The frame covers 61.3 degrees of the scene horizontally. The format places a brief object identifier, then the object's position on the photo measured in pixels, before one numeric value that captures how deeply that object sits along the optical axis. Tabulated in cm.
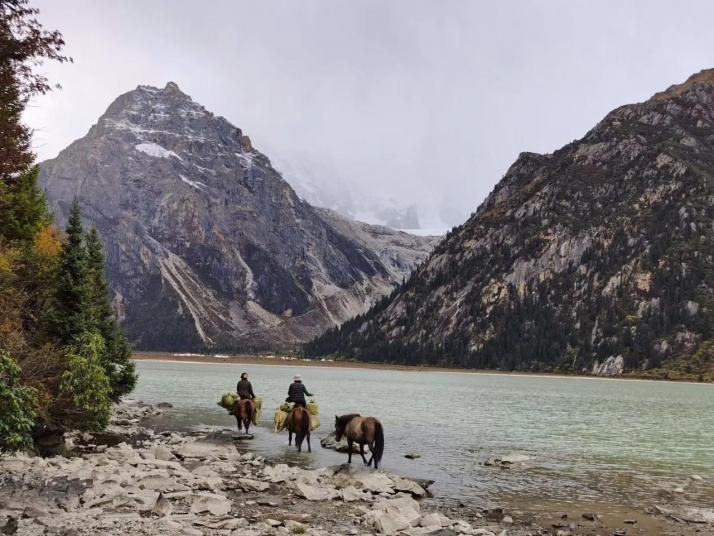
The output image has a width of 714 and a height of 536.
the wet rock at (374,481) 2434
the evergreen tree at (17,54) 1930
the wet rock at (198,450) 3034
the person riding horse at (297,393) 3653
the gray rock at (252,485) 2344
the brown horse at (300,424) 3553
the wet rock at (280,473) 2533
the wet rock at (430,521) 1907
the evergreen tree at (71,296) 3366
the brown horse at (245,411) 4172
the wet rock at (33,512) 1647
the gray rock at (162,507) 1791
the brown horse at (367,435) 3030
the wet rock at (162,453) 2893
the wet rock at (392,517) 1853
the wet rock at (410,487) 2458
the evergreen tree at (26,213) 4184
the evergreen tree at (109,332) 4556
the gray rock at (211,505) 1853
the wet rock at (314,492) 2252
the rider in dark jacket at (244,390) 4281
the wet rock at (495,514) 2136
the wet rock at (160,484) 2156
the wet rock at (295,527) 1730
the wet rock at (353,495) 2283
